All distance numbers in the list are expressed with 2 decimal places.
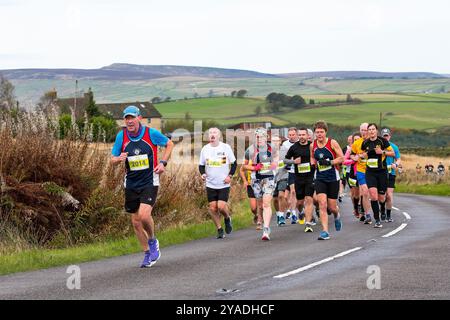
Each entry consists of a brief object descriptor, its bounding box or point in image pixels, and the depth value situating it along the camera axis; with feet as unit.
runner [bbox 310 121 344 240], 56.95
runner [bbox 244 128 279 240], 59.64
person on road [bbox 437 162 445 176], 173.29
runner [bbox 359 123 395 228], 67.62
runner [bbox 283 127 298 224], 71.05
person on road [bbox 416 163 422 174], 189.02
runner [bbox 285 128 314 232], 61.93
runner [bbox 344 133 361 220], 75.61
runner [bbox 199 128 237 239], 59.11
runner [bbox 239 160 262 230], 63.60
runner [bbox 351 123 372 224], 70.18
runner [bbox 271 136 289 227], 68.90
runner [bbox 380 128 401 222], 72.02
